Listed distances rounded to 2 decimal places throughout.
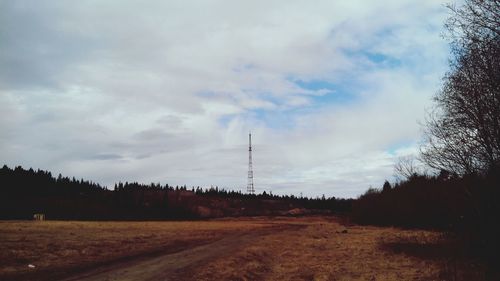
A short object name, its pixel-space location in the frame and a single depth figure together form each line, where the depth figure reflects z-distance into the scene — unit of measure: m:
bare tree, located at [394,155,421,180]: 43.42
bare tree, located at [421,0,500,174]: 15.90
